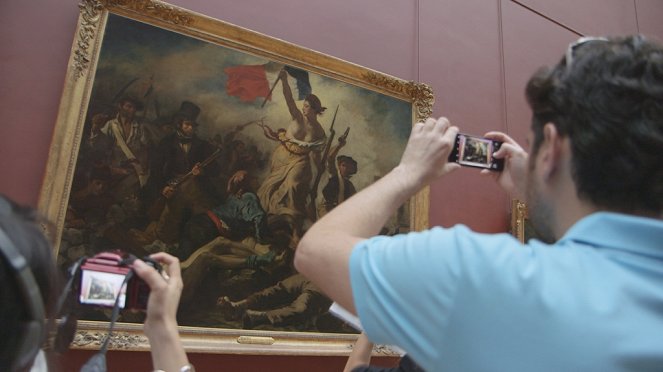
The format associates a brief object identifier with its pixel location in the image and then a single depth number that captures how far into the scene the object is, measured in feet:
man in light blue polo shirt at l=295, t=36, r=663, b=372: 2.52
